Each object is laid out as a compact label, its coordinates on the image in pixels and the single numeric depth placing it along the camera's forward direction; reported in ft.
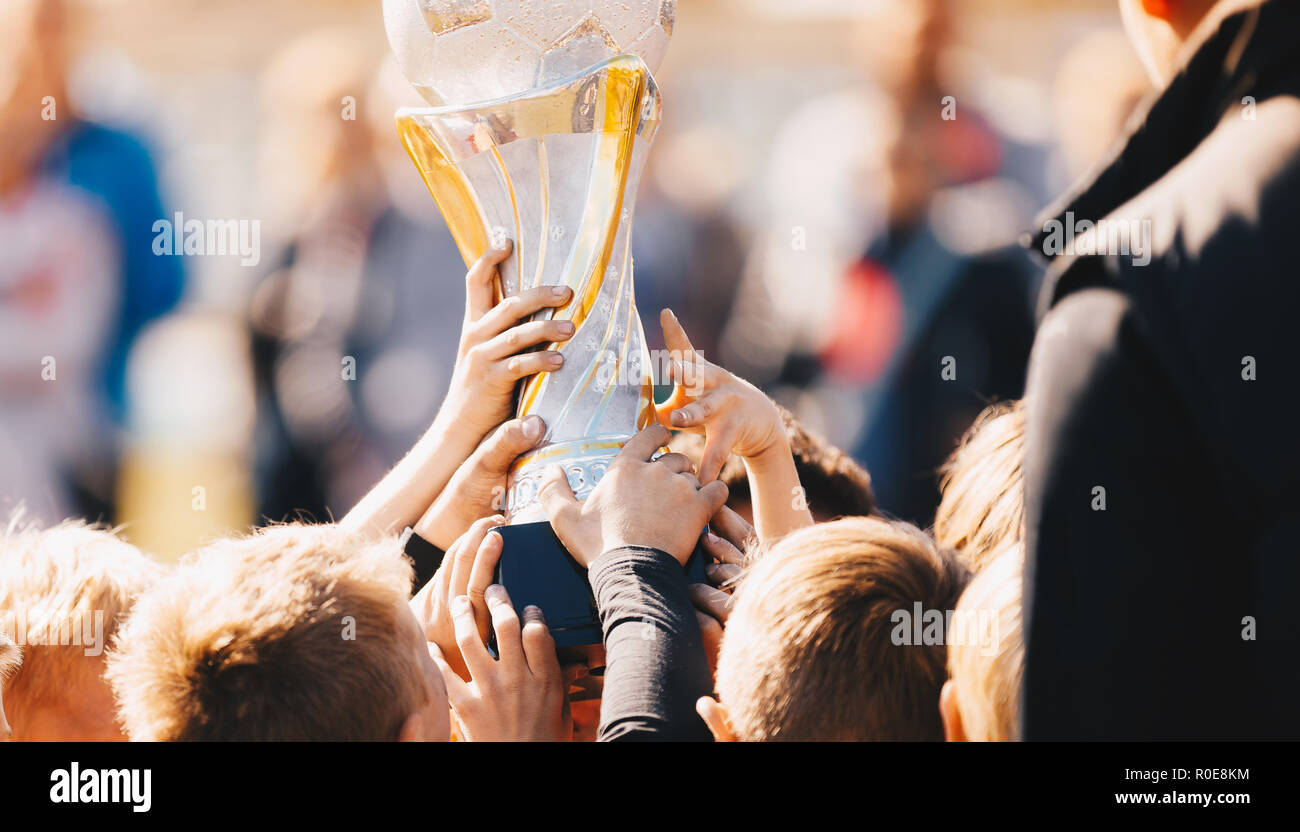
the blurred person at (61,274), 8.00
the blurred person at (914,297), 8.04
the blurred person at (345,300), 8.93
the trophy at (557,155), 5.12
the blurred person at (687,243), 9.98
